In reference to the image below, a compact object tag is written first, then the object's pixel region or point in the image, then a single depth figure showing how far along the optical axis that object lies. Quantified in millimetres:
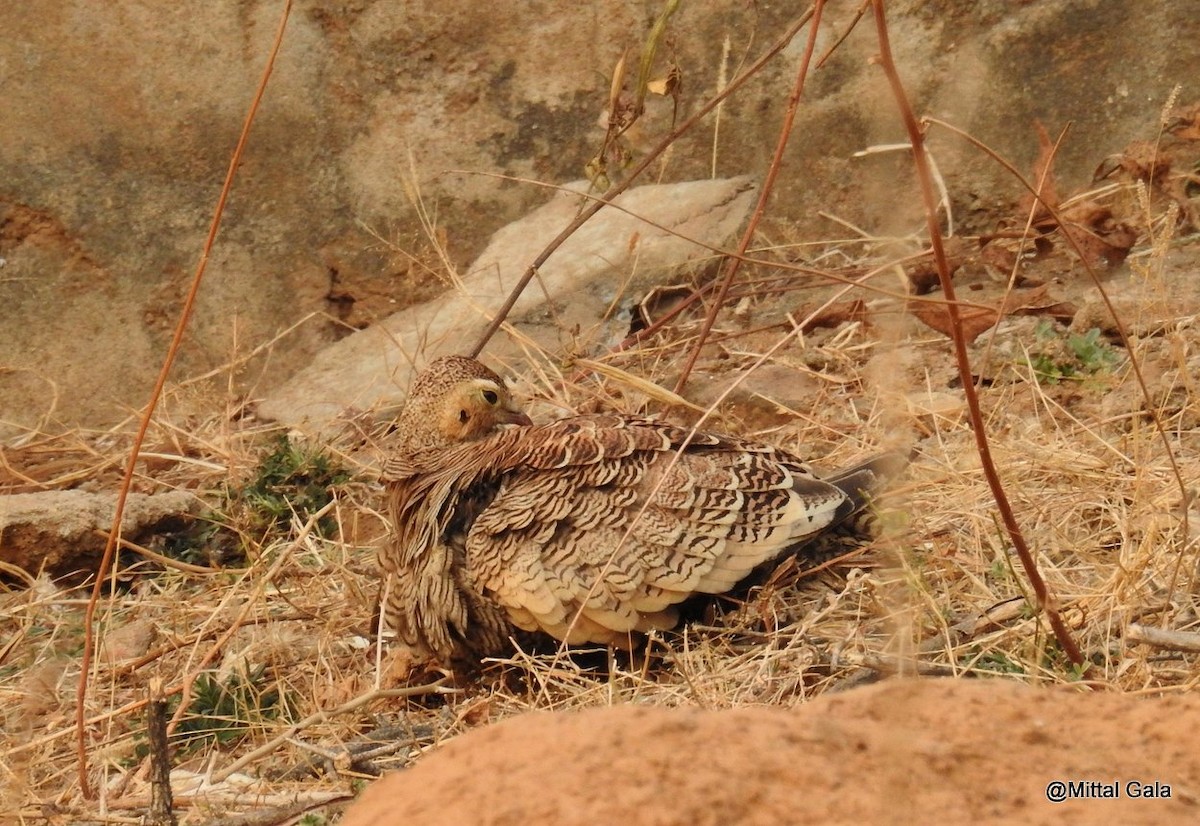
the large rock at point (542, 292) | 12742
